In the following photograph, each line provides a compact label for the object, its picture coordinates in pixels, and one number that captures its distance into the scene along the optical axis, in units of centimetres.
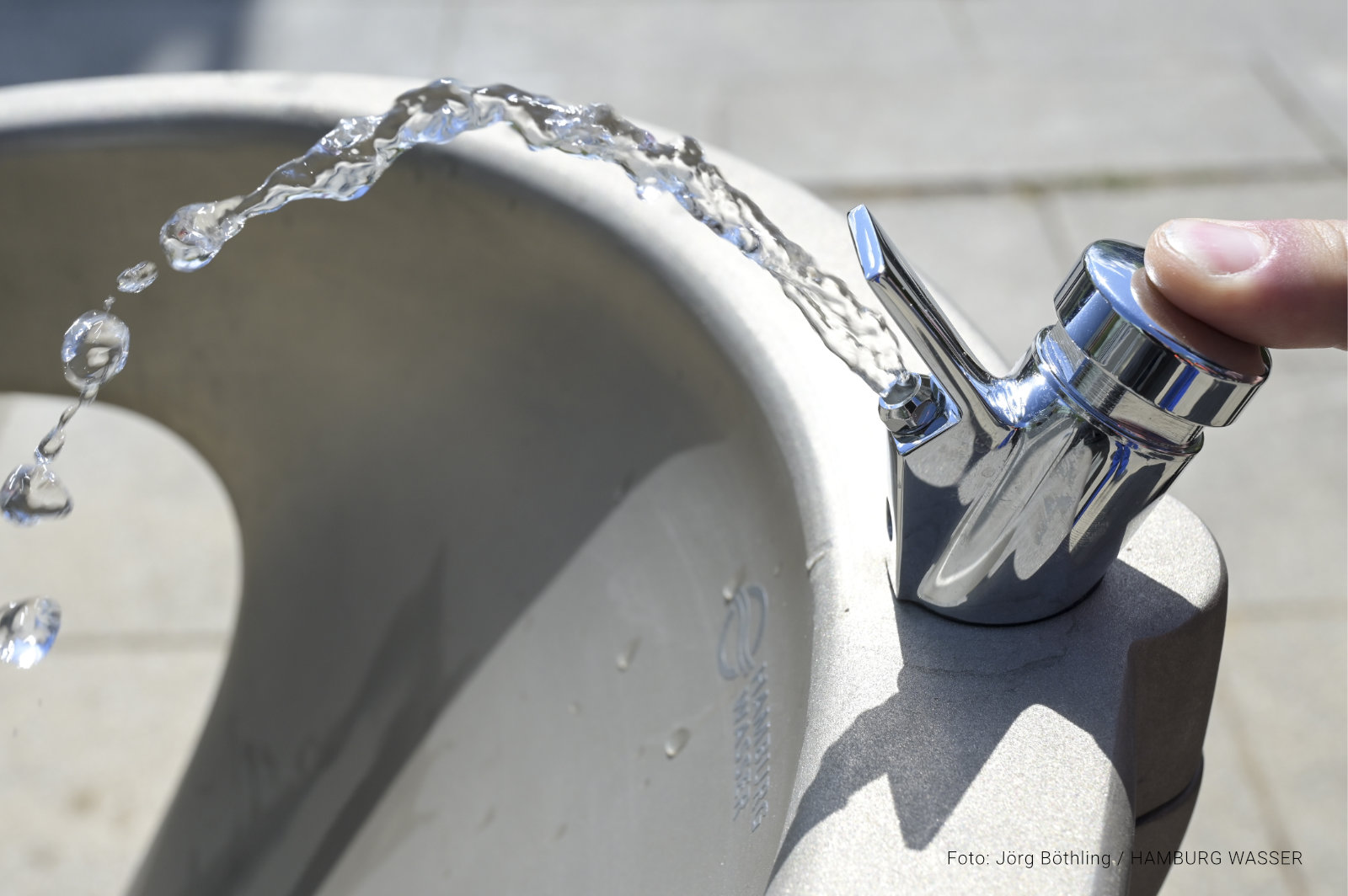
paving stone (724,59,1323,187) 166
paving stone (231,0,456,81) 191
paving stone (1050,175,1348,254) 153
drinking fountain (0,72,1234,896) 48
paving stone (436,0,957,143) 183
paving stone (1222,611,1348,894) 92
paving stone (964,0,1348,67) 190
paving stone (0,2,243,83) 191
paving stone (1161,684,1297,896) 90
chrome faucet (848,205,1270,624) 47
